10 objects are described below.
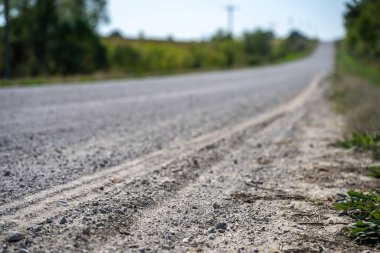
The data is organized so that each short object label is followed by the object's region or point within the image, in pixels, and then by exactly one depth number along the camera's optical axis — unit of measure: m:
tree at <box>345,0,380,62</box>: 13.46
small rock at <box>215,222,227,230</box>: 3.29
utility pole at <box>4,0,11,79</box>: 19.12
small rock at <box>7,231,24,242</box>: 2.79
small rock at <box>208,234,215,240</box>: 3.10
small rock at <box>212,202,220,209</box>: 3.69
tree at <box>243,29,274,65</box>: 69.81
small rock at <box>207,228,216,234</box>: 3.20
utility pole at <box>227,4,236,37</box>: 69.88
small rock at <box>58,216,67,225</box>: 3.10
